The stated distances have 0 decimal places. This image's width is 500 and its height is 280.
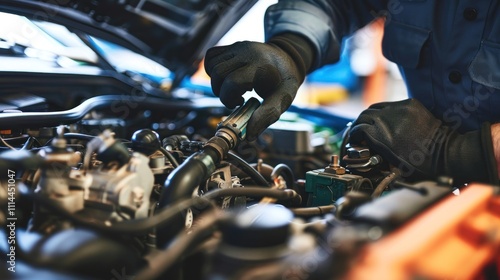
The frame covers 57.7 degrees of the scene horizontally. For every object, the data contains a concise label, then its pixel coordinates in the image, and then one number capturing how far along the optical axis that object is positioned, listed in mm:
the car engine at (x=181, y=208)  525
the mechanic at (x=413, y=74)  1103
